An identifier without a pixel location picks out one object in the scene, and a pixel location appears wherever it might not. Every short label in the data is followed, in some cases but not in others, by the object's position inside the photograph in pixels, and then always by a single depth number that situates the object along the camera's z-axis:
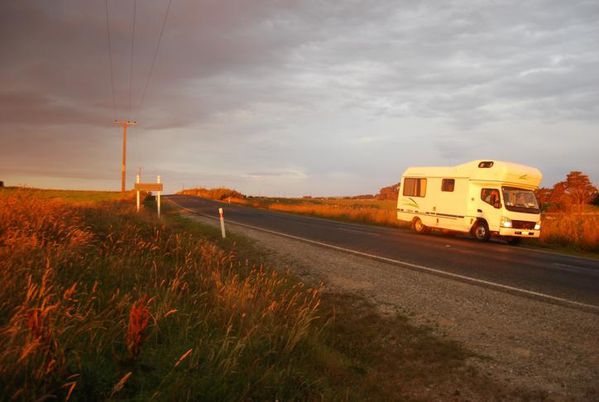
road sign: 23.31
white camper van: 16.34
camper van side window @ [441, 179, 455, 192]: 18.38
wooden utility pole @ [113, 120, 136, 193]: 49.12
